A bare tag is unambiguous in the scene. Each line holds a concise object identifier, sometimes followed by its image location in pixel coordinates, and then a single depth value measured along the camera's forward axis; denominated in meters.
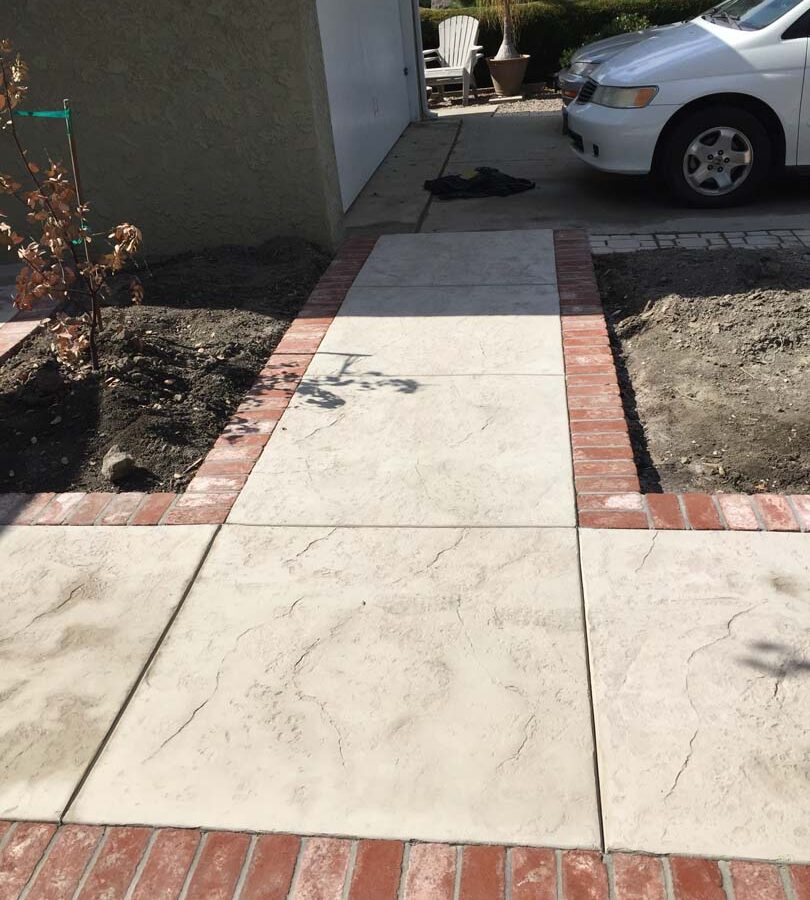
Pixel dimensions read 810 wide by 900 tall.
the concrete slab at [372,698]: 2.56
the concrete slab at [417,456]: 3.85
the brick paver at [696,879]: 2.26
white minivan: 7.18
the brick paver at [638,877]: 2.27
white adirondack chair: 14.62
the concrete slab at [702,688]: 2.44
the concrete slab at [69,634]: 2.78
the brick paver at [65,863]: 2.39
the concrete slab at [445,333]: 5.12
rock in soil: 4.20
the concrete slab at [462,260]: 6.45
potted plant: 14.89
